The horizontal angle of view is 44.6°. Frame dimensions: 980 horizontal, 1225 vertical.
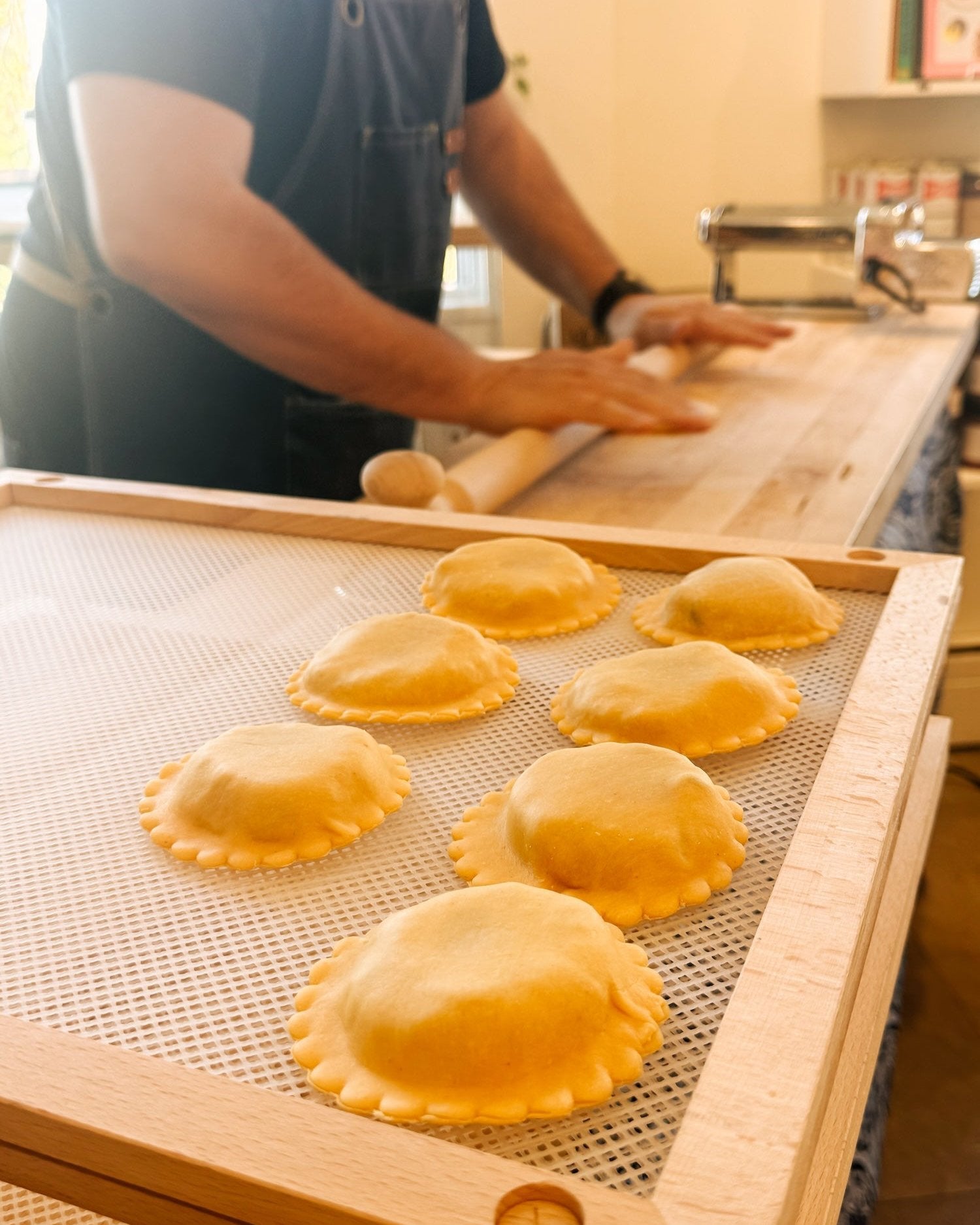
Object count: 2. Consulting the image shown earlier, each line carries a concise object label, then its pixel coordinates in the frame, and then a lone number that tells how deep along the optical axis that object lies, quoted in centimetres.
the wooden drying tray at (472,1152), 47
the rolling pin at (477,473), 140
